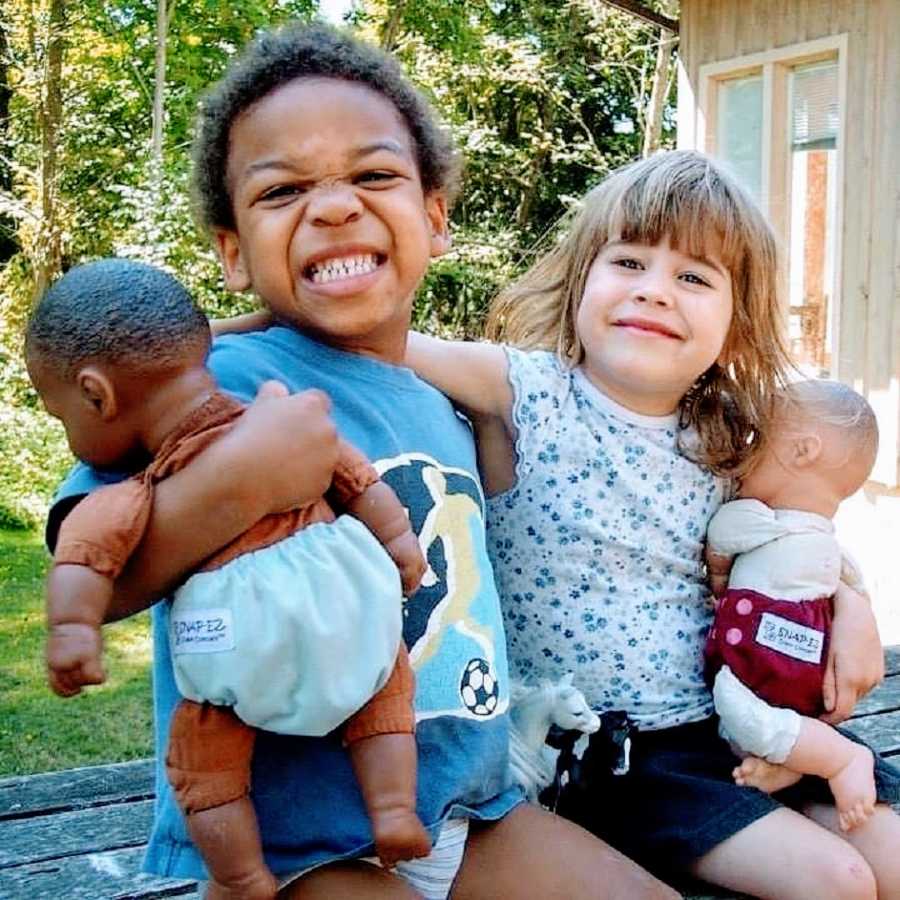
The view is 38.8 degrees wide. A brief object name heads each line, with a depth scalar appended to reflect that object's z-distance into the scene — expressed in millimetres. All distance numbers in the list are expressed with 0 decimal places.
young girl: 2023
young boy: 1567
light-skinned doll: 1996
